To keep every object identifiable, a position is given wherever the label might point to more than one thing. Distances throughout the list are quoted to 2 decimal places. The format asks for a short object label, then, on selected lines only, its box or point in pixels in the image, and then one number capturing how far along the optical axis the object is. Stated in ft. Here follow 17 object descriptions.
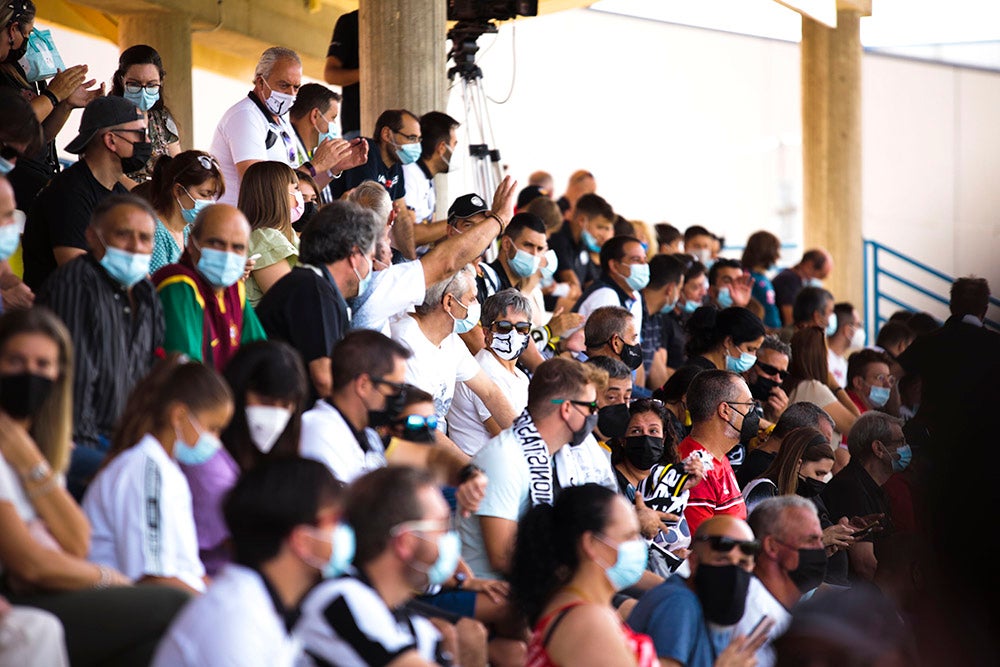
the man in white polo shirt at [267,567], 20.33
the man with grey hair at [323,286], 31.81
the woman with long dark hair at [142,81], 43.11
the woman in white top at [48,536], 22.34
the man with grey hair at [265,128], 44.06
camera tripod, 61.77
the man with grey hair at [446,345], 37.55
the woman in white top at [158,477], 24.07
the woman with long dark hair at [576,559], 25.53
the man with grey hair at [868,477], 42.04
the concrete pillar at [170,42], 70.74
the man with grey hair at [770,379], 49.37
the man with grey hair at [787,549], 31.17
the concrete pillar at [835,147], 89.81
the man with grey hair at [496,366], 40.50
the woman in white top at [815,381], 53.47
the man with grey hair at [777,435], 43.68
